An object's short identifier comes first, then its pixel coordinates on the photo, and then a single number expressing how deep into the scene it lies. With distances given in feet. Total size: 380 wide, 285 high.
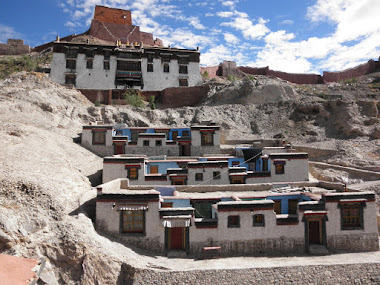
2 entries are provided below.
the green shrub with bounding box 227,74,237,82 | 134.31
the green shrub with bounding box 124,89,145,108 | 105.91
